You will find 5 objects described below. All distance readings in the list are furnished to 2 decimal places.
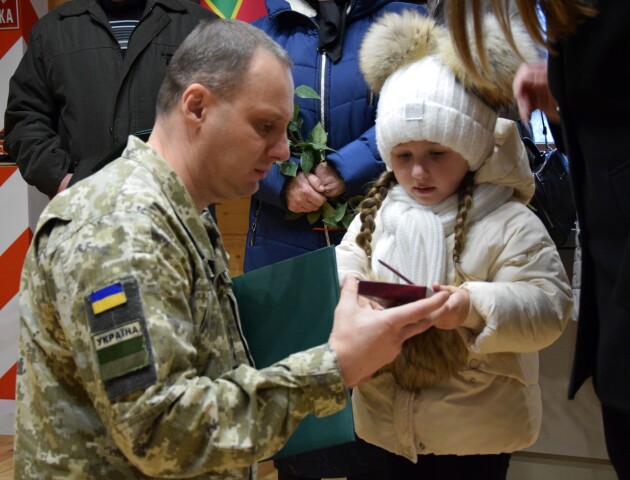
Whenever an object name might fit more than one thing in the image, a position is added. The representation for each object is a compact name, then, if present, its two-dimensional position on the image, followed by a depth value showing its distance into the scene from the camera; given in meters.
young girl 1.81
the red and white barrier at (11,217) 3.86
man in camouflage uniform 1.19
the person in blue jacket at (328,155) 2.46
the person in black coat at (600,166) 1.04
